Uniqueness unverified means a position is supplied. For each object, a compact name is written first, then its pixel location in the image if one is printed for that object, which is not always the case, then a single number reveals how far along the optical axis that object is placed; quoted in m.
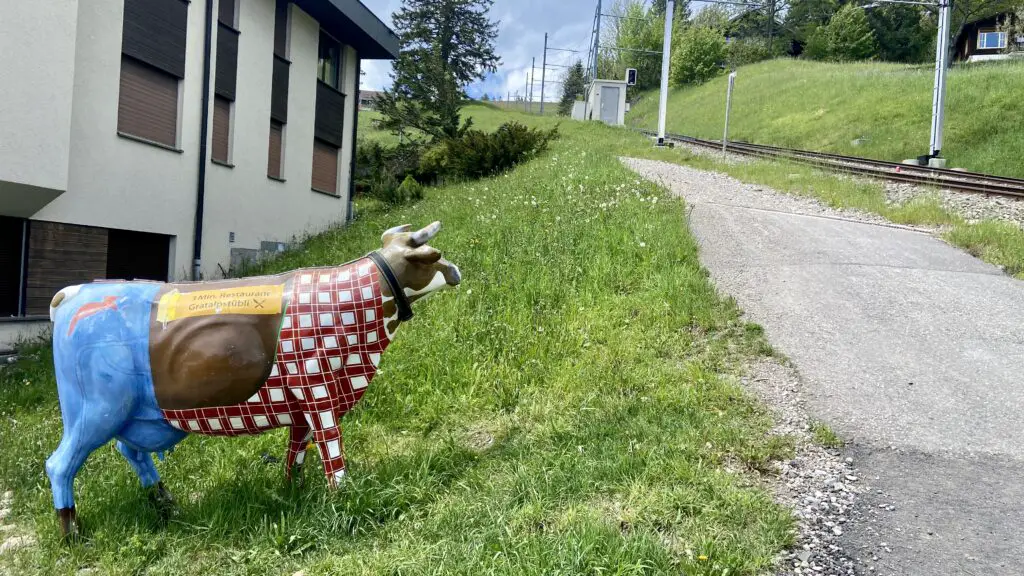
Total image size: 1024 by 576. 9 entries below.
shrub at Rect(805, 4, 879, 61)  52.41
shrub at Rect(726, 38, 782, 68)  58.16
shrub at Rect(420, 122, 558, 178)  20.20
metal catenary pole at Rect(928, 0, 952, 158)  18.53
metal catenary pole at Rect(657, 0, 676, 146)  23.83
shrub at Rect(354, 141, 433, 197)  22.87
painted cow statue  3.66
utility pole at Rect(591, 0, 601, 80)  41.98
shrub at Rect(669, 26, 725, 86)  55.72
